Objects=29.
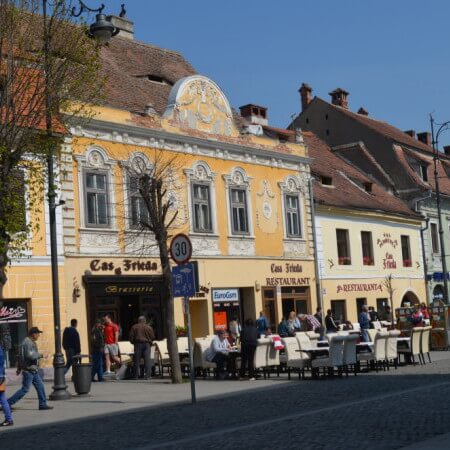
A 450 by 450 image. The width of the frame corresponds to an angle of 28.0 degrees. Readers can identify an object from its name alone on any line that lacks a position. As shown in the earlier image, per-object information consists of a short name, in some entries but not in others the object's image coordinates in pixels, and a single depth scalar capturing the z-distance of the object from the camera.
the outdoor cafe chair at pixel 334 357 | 20.53
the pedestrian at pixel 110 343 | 24.02
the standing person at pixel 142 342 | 22.70
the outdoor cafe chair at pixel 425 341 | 24.27
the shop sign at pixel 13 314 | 24.47
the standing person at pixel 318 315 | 31.52
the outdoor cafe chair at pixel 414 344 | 23.78
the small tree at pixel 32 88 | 16.67
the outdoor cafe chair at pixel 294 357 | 21.45
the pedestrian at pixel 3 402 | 13.80
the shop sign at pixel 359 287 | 37.40
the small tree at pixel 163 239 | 21.19
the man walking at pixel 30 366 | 16.27
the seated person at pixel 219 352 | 22.19
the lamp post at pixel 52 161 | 17.42
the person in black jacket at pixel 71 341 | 22.25
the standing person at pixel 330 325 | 31.27
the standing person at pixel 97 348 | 23.33
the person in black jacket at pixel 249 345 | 21.56
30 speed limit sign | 16.17
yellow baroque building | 27.16
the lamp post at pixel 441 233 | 37.22
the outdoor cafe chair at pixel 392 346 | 22.48
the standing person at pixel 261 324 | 29.67
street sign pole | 15.87
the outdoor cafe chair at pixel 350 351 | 20.98
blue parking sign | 16.34
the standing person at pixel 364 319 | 31.11
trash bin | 19.05
